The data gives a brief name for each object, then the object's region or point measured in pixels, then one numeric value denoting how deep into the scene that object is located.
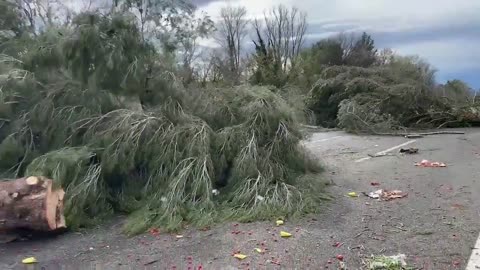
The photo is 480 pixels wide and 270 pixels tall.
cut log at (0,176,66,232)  5.04
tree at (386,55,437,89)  16.40
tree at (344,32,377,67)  34.82
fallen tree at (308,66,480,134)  15.46
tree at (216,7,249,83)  38.26
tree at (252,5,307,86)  29.47
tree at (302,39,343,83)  34.43
